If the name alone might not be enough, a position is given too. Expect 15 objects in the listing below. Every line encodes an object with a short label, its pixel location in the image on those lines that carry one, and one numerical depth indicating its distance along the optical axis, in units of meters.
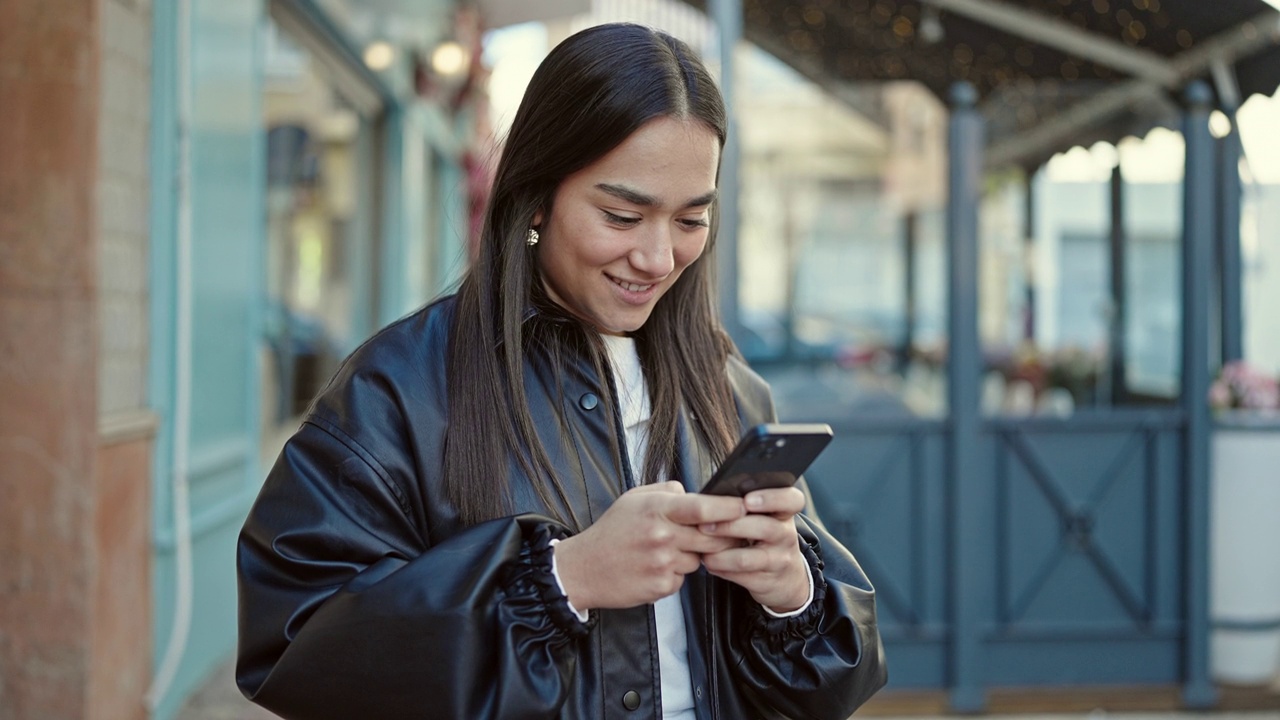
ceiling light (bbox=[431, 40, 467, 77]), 9.41
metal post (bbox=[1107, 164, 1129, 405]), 6.22
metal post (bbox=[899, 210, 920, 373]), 12.30
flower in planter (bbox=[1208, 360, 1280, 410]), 5.64
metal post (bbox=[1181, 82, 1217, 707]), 5.30
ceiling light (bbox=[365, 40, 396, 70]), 8.08
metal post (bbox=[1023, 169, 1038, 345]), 7.31
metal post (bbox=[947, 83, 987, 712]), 5.23
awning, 5.74
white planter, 5.38
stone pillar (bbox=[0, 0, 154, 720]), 3.37
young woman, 1.42
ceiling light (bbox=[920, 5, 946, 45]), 7.02
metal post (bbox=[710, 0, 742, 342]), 5.36
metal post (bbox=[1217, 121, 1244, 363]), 5.96
